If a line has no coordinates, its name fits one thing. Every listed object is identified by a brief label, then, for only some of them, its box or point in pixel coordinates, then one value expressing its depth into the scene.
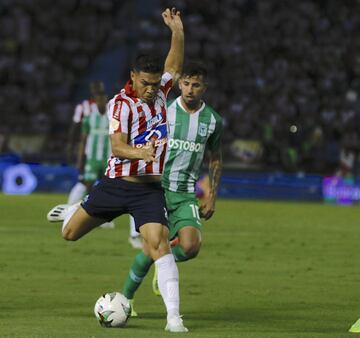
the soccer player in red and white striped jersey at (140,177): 18.95
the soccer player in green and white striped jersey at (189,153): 22.50
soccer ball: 19.09
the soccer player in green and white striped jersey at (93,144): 40.28
